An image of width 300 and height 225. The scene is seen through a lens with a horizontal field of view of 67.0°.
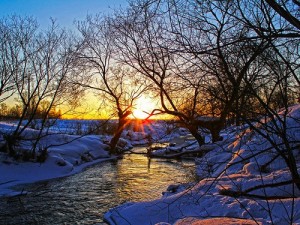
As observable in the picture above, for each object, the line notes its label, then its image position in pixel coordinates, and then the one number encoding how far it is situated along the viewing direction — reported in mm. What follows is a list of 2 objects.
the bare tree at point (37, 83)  10592
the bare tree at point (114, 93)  15291
